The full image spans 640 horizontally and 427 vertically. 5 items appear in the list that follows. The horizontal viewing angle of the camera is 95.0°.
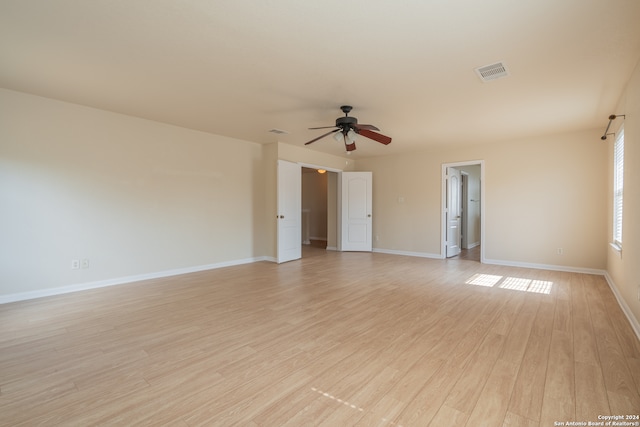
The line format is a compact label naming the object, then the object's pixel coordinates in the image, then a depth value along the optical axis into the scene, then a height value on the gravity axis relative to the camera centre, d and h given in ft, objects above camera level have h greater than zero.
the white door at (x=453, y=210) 22.53 -0.12
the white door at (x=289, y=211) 19.97 -0.14
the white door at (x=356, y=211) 25.23 -0.18
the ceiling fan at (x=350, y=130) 12.61 +3.47
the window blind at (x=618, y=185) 12.53 +1.07
